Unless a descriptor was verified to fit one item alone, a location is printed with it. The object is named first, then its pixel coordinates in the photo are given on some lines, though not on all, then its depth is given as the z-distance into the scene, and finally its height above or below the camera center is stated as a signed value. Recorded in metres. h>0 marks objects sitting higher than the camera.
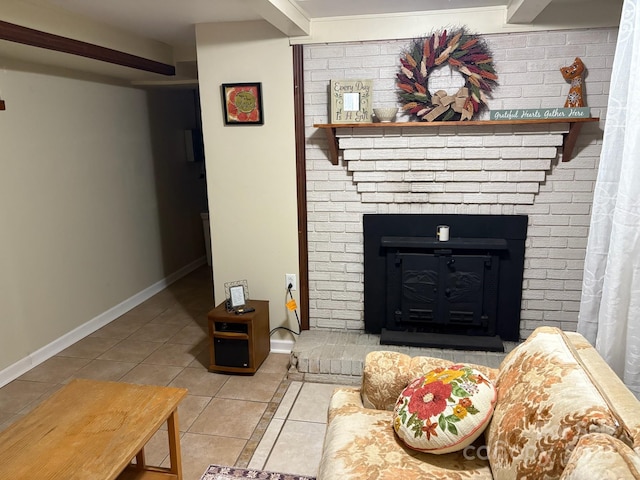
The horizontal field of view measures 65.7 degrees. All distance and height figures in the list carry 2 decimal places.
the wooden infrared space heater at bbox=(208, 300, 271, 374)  3.07 -1.18
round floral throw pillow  1.54 -0.83
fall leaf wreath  2.82 +0.41
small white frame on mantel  2.95 +0.28
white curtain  1.55 -0.26
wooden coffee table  1.60 -0.99
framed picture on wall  3.12 +0.29
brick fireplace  2.81 -0.12
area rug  2.17 -1.42
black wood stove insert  3.01 -0.79
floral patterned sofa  1.15 -0.76
